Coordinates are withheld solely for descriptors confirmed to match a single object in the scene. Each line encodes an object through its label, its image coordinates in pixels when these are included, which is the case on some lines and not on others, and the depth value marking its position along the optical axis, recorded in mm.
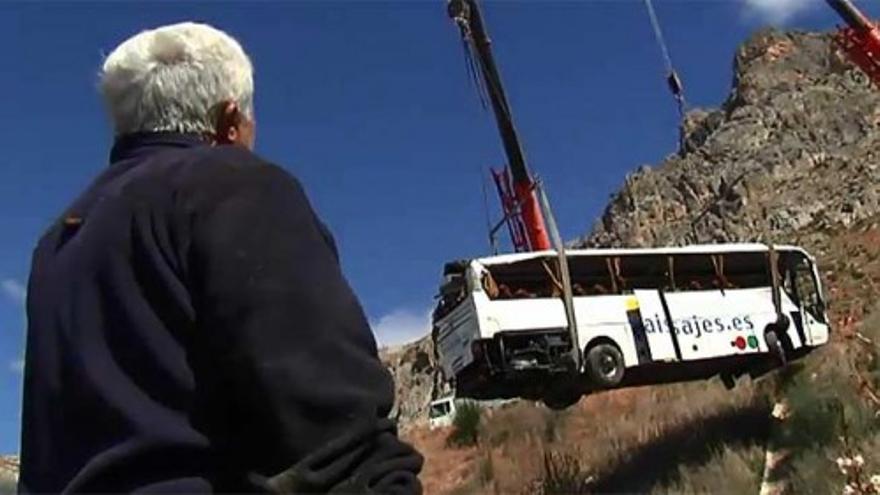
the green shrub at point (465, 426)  24841
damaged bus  17672
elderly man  2182
